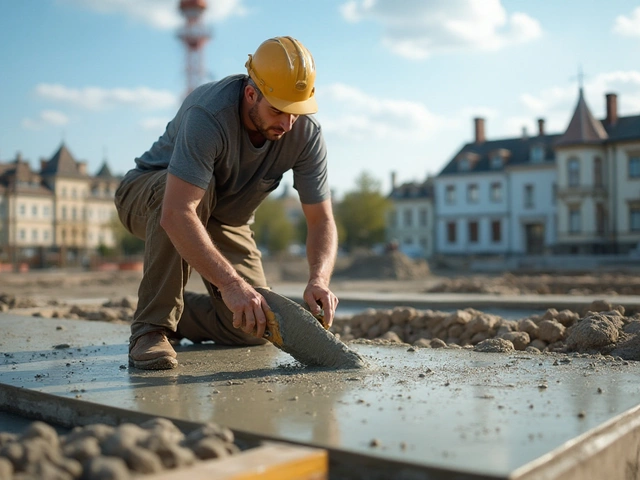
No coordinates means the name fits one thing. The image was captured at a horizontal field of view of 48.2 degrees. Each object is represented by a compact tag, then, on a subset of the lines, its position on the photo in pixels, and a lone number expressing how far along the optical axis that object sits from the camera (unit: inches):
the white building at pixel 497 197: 1647.4
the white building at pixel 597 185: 1333.7
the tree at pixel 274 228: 2341.8
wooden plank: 57.8
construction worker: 117.8
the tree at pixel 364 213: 2081.7
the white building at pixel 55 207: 2206.0
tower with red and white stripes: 1746.2
